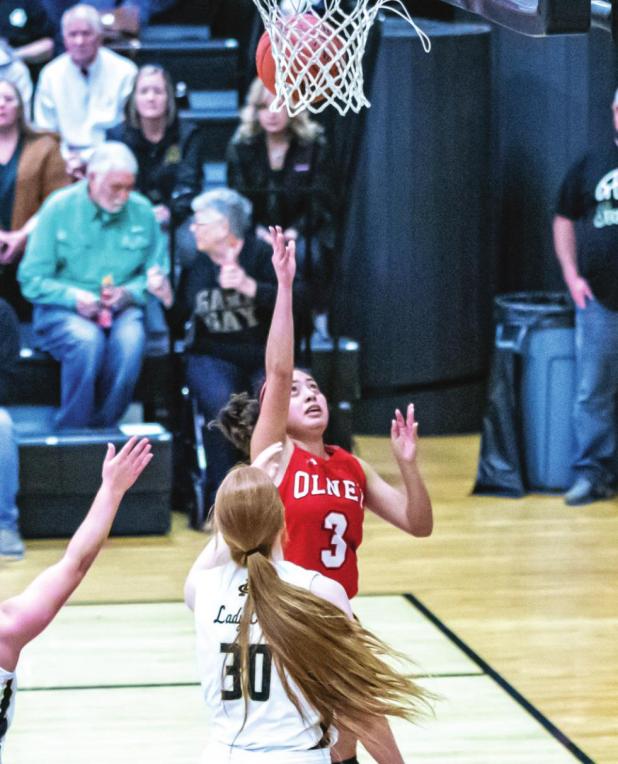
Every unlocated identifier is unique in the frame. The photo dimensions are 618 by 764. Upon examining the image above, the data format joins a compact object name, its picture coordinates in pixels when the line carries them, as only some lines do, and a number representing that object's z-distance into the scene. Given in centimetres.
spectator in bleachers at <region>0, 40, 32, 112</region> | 1481
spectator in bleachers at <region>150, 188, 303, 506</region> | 1300
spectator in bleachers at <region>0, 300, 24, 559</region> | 1251
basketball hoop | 819
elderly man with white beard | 1329
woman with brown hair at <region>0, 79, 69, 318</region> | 1409
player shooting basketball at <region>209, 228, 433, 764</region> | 710
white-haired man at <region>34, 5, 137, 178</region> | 1522
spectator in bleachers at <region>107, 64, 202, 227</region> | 1437
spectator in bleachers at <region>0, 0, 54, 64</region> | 1674
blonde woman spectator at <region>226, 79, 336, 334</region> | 1435
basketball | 833
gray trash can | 1458
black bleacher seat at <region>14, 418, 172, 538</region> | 1298
